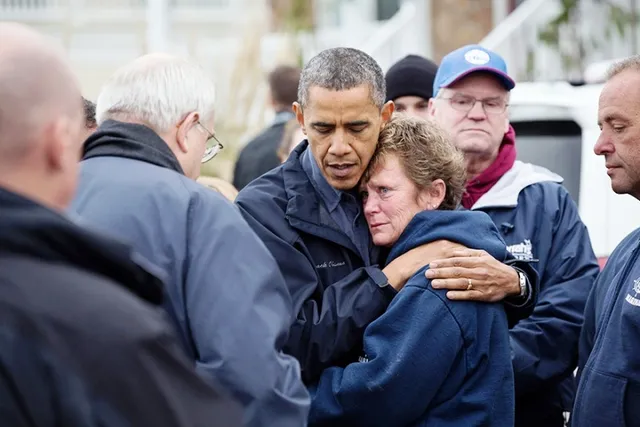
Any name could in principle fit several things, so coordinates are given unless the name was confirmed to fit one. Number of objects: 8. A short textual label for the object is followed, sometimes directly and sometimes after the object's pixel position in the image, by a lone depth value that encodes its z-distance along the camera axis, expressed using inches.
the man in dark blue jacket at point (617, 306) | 298.8
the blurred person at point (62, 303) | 141.7
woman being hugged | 272.4
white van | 438.9
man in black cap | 454.0
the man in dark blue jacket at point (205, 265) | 225.8
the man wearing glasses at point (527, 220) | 339.0
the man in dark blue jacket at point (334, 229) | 278.1
